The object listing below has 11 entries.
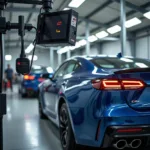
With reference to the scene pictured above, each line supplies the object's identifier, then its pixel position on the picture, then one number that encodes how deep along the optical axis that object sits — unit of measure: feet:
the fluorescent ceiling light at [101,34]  44.04
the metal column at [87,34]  40.04
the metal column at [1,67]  7.02
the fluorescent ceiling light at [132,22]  27.99
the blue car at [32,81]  29.96
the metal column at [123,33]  27.24
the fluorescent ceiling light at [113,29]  35.33
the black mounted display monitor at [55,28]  8.03
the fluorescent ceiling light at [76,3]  25.14
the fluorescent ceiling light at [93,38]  46.50
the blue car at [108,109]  7.21
